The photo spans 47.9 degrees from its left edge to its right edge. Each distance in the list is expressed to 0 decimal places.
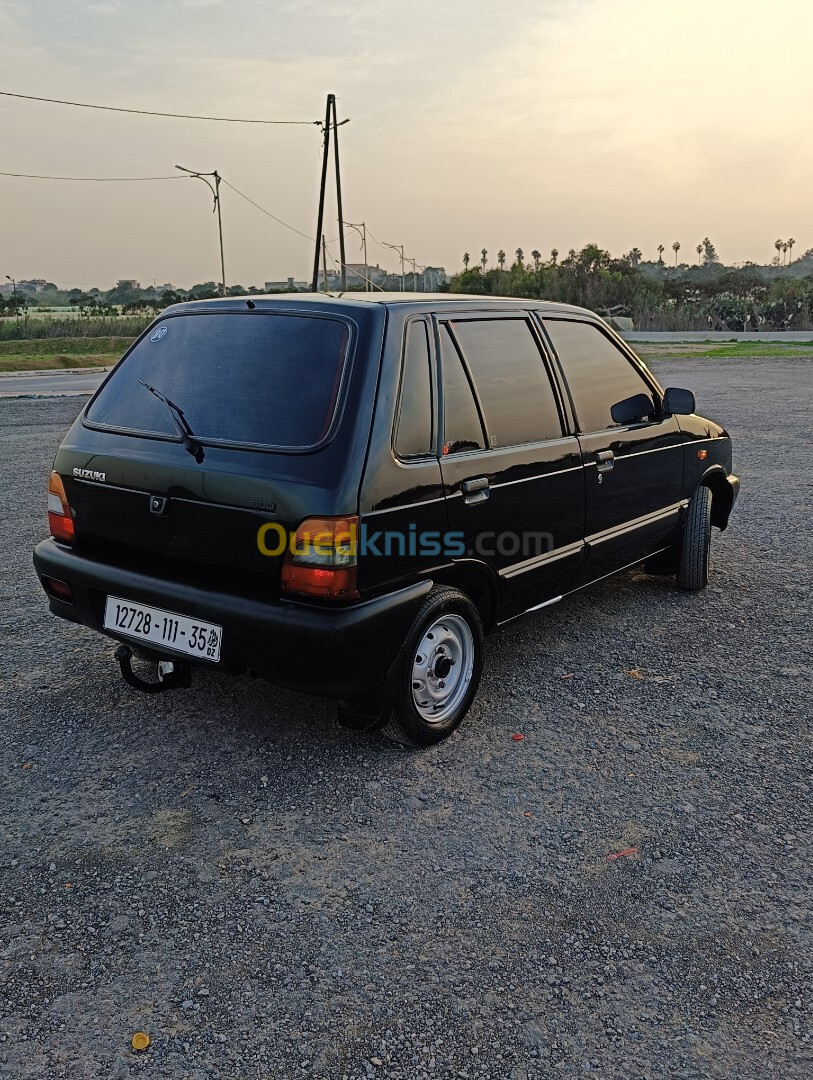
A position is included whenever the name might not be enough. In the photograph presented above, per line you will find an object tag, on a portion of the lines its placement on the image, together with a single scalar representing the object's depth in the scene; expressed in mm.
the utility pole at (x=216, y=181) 44219
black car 3188
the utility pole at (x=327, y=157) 39656
